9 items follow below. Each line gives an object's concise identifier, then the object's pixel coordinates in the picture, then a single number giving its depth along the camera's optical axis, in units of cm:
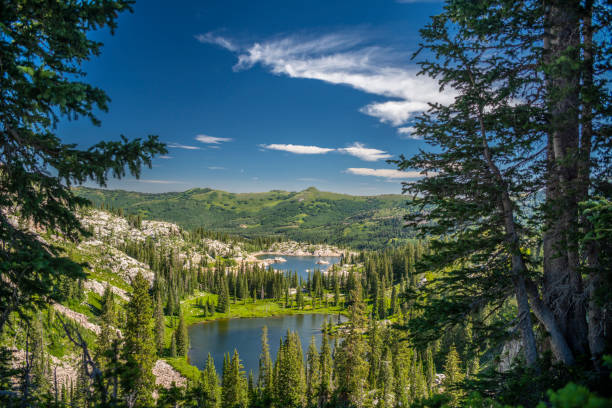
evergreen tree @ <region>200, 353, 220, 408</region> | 3903
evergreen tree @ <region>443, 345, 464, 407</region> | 4131
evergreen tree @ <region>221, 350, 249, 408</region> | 3497
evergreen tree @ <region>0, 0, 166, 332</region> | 582
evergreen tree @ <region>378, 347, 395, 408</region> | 3945
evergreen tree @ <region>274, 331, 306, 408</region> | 3488
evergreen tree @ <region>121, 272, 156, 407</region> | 2493
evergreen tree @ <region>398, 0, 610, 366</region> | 730
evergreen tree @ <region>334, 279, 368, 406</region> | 3412
